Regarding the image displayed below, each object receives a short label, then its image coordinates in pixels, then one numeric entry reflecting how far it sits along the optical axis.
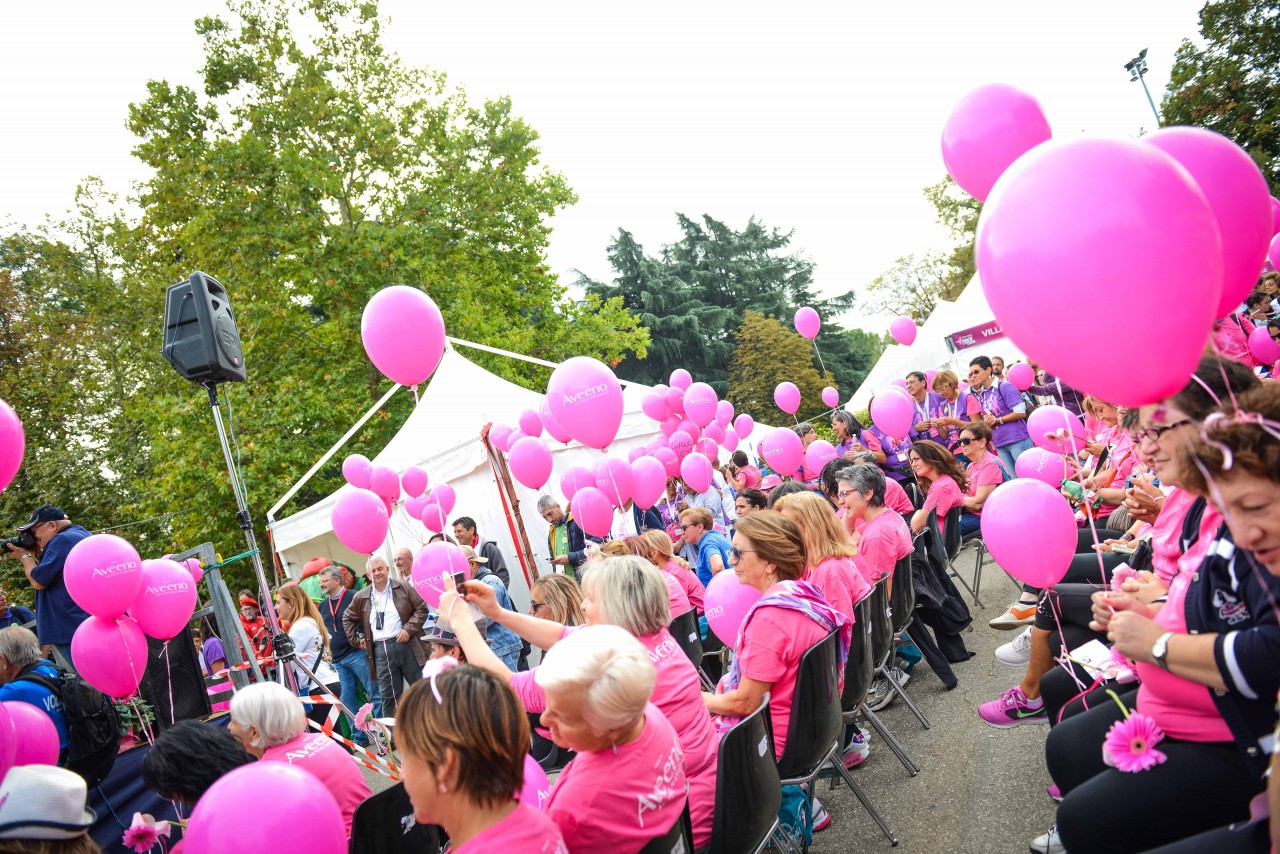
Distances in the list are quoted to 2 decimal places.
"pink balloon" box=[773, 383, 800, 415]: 11.52
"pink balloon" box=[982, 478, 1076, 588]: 2.98
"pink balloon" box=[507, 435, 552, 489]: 7.59
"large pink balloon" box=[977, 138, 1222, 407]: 1.58
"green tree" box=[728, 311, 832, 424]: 28.98
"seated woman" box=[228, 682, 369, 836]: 2.77
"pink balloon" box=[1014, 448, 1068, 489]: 5.11
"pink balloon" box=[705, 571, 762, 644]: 3.61
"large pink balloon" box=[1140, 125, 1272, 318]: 2.43
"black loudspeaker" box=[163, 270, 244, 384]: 4.46
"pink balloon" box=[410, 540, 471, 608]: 5.02
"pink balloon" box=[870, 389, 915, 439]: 7.67
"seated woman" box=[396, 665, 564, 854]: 1.81
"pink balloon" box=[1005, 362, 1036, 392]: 10.02
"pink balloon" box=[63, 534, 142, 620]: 4.02
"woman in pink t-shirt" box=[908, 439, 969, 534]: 5.71
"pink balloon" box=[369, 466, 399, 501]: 8.09
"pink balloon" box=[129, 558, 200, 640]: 4.38
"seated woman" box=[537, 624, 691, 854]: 2.02
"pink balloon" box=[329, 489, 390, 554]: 5.92
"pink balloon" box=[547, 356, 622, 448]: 5.66
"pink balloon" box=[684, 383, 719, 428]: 9.02
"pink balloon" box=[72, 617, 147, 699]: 4.12
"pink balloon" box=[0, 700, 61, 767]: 2.80
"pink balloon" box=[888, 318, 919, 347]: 13.35
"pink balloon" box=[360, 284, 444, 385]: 5.24
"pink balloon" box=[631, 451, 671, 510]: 7.32
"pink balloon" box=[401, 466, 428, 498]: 8.84
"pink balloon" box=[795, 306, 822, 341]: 12.76
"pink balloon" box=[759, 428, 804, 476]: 8.57
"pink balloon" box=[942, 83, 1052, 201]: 3.03
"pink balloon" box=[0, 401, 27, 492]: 3.37
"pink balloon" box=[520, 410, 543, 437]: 8.88
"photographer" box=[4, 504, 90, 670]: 4.50
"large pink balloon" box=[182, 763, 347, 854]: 1.85
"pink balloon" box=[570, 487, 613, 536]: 6.84
